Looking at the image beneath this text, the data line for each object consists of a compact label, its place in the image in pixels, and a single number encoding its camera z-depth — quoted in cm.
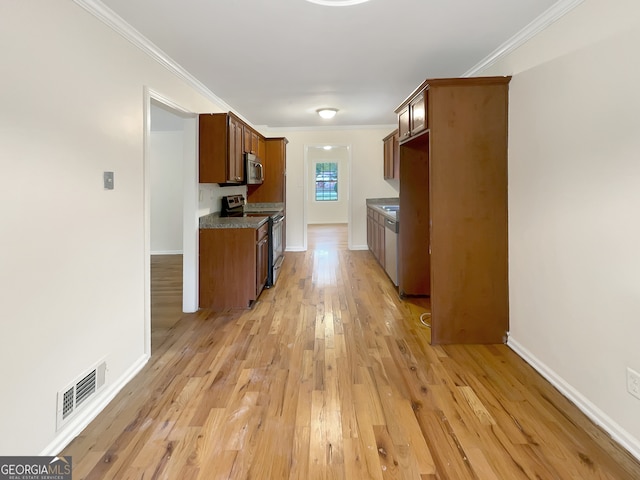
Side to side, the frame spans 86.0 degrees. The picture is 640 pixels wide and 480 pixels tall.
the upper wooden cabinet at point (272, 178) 595
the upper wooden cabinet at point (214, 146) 355
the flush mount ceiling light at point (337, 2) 207
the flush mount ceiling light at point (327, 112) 505
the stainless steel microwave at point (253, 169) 445
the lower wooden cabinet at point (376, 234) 510
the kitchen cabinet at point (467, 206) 271
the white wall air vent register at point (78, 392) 172
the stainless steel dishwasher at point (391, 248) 414
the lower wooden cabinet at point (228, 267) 361
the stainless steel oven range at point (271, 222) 449
